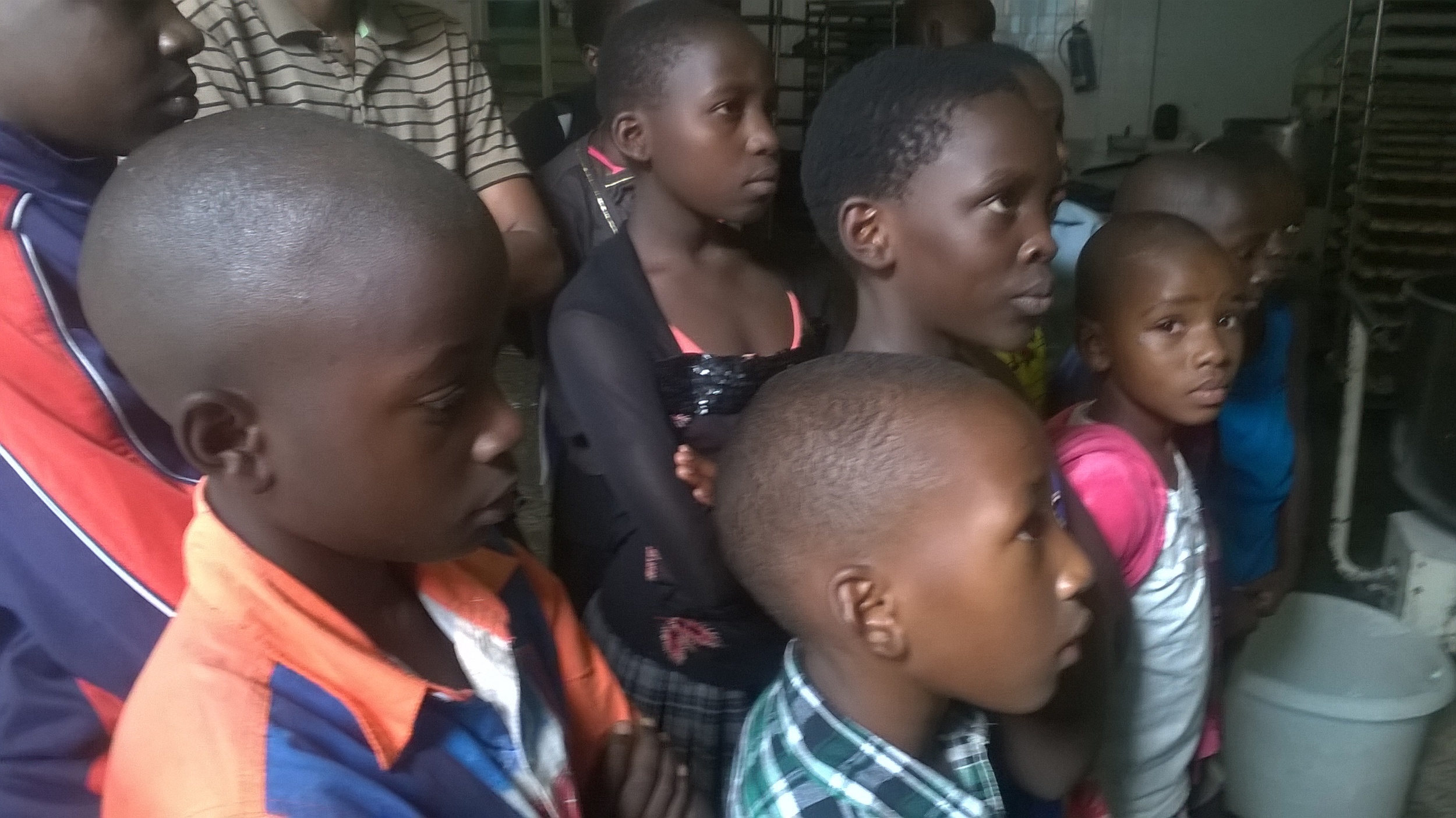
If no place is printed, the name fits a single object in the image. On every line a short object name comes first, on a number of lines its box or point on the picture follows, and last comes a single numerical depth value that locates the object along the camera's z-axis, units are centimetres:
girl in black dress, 105
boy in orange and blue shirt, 58
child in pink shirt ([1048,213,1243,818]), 105
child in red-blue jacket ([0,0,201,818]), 69
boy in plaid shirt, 75
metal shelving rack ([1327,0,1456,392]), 314
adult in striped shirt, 118
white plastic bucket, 160
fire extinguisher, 436
